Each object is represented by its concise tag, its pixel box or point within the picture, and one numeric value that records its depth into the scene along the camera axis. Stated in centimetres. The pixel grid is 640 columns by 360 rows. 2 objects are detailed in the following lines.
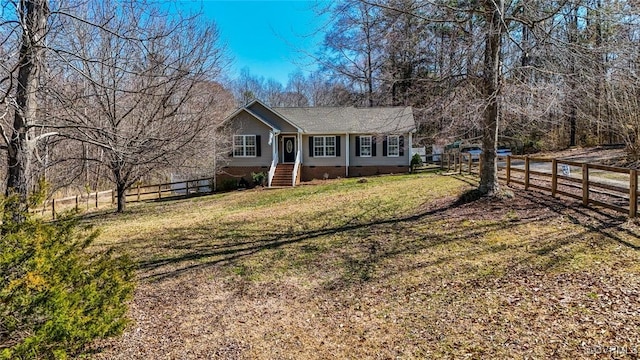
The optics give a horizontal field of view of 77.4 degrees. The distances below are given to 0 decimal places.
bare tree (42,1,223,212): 1191
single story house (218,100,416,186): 2172
